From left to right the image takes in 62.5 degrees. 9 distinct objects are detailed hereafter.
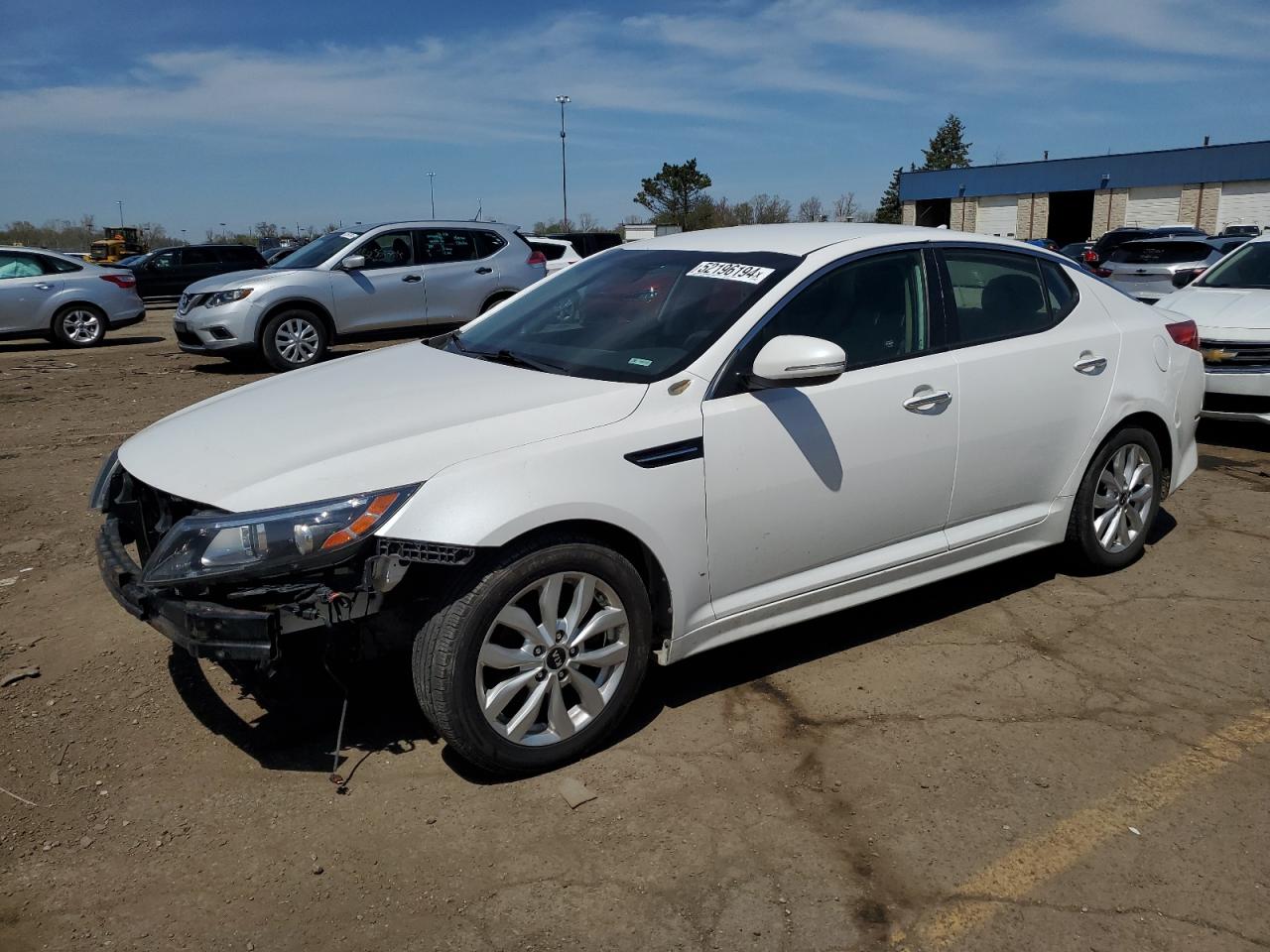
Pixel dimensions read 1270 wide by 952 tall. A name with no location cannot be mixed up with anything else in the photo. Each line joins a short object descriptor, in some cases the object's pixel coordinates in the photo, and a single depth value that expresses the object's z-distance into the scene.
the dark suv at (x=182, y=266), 25.89
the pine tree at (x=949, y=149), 99.25
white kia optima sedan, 3.07
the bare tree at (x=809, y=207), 47.31
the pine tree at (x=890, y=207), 71.89
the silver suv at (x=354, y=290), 12.01
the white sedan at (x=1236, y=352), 7.54
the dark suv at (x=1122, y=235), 21.58
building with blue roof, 47.97
